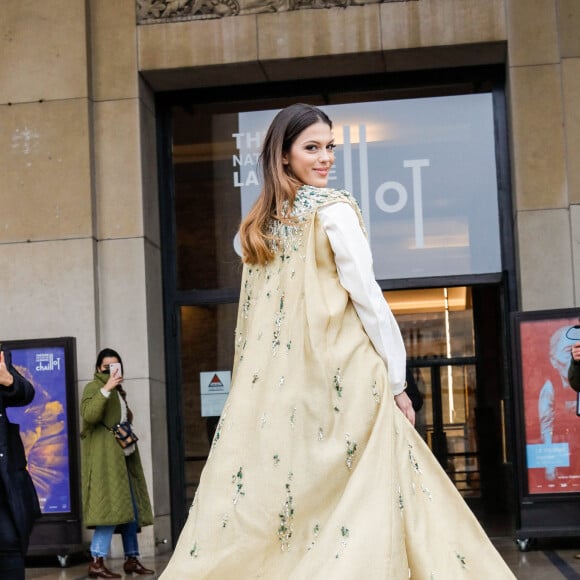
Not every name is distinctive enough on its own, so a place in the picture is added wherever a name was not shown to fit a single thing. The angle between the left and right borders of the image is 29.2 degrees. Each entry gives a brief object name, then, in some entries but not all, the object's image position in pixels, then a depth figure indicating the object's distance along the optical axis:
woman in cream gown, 3.64
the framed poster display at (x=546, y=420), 8.90
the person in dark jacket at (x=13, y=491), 5.03
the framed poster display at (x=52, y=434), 9.19
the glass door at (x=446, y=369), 11.10
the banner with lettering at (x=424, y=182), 10.11
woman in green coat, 8.29
